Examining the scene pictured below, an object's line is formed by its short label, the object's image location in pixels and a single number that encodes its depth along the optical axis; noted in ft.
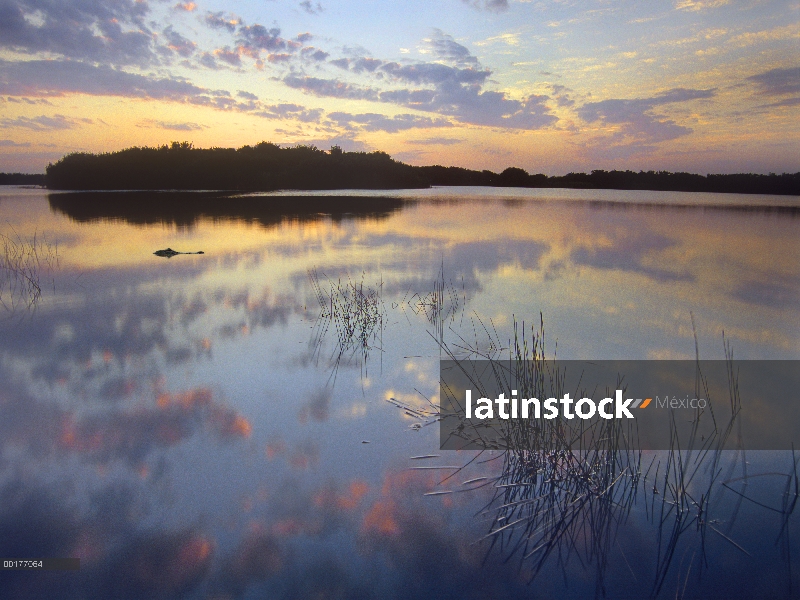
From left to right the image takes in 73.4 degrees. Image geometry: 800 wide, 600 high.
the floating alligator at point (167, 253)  51.72
